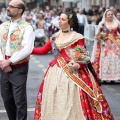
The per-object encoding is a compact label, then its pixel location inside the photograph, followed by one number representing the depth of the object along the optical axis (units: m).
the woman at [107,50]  13.84
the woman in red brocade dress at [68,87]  7.90
